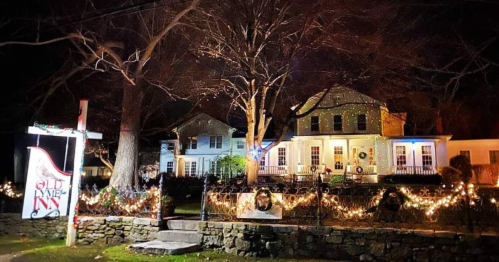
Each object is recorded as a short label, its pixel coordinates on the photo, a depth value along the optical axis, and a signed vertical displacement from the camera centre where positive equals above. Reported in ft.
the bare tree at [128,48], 43.73 +16.66
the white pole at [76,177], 34.76 +0.41
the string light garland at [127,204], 37.32 -1.93
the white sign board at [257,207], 33.45 -2.06
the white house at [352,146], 90.48 +9.97
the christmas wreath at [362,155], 92.38 +7.63
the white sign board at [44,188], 28.50 -0.53
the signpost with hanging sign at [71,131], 32.10 +4.49
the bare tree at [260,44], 47.73 +19.24
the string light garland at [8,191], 48.65 -1.33
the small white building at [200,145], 109.09 +11.61
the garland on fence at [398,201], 29.27 -1.20
